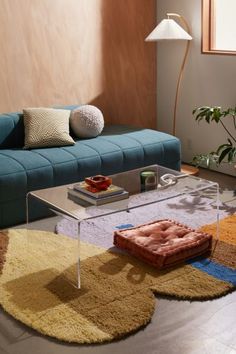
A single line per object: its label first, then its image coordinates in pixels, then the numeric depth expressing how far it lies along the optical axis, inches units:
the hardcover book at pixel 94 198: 121.3
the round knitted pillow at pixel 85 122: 176.6
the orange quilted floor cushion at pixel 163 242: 120.9
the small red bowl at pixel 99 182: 123.4
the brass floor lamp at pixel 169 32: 184.4
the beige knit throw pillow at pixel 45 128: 165.6
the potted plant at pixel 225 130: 172.4
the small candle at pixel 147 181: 132.9
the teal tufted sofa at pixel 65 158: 146.5
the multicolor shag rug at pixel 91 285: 100.3
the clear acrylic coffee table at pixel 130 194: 117.0
